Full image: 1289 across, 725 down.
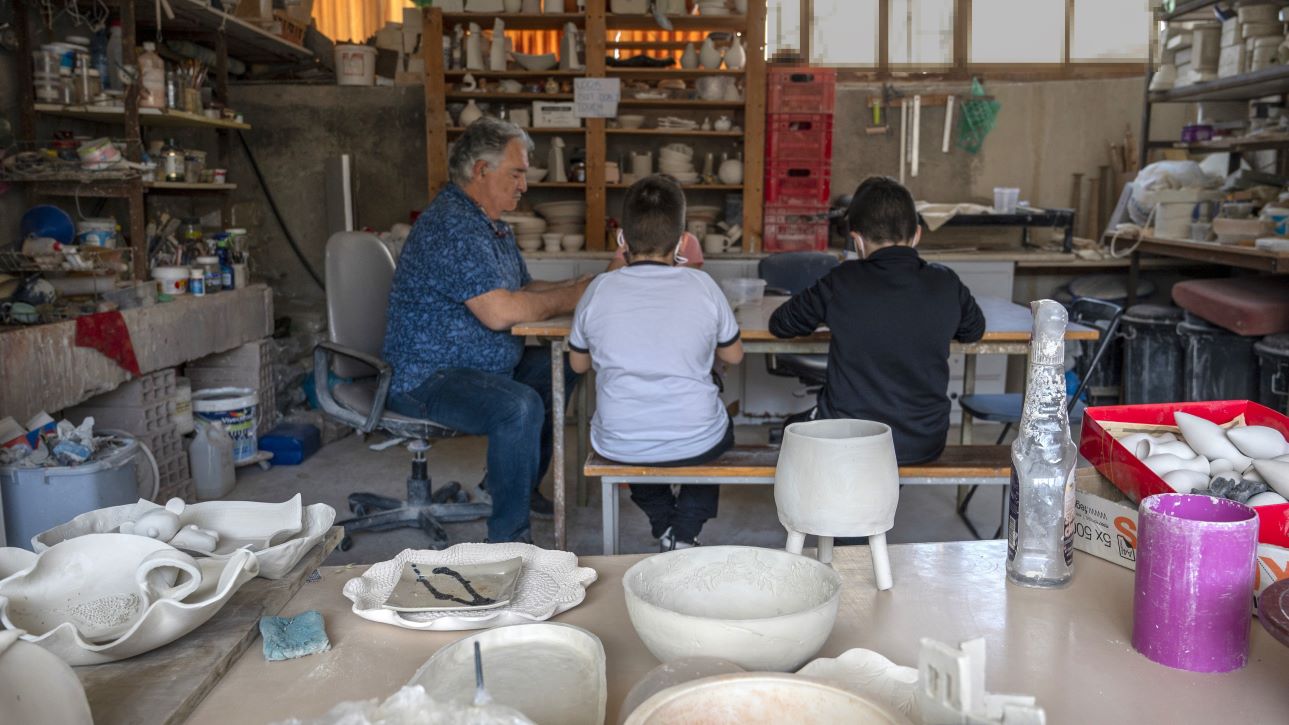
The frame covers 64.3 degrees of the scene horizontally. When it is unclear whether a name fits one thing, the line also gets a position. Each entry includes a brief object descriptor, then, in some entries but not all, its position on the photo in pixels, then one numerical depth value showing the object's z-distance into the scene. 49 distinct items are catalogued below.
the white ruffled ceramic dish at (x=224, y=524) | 1.19
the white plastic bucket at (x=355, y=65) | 5.87
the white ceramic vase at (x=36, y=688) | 0.77
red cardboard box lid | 1.34
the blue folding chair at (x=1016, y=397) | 3.19
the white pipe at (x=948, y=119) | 6.02
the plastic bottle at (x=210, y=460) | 3.97
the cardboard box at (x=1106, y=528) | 1.27
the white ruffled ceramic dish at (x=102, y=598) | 0.98
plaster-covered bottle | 1.20
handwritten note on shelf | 5.51
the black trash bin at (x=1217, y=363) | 4.47
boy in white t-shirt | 2.60
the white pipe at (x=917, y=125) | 6.00
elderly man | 2.95
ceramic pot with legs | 1.14
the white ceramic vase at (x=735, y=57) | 5.51
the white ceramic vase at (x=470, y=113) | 5.54
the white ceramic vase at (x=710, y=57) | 5.54
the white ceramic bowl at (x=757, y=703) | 0.78
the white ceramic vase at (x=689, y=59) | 5.55
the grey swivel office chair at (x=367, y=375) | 3.17
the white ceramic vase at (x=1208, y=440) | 1.36
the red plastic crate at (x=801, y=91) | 5.59
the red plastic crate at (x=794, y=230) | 5.72
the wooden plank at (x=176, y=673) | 0.92
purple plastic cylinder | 1.00
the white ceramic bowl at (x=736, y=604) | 0.91
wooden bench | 2.61
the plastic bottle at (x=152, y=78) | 4.08
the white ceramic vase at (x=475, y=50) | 5.52
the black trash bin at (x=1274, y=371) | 4.02
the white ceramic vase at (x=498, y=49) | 5.51
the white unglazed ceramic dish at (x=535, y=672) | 0.90
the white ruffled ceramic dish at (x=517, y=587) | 1.11
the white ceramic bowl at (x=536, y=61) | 5.61
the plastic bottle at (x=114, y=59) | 3.93
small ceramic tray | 1.15
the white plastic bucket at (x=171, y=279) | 4.09
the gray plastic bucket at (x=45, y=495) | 2.95
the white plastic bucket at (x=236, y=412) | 4.16
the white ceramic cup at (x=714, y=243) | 5.67
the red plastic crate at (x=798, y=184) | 5.68
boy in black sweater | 2.53
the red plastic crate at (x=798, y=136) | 5.65
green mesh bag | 6.02
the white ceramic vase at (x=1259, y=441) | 1.35
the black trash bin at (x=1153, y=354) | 4.91
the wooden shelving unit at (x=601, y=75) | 5.49
